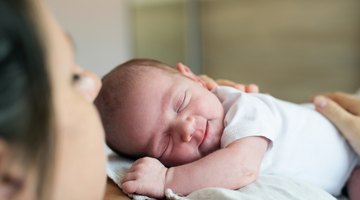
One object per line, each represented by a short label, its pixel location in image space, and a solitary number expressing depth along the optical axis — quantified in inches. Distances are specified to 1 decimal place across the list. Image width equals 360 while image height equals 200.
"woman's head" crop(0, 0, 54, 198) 15.2
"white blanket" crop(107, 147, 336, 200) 26.5
